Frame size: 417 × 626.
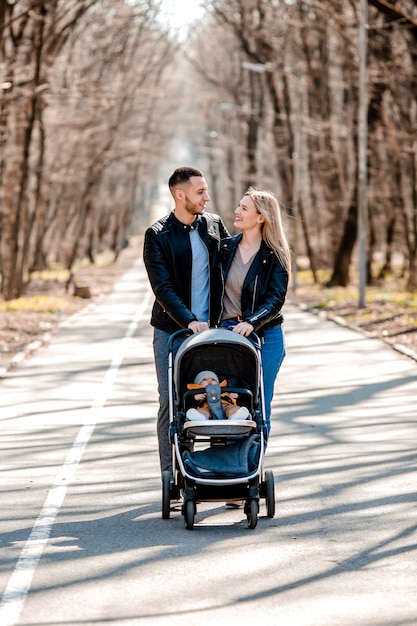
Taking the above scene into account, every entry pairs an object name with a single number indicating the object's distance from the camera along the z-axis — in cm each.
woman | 1296
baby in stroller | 1224
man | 1286
